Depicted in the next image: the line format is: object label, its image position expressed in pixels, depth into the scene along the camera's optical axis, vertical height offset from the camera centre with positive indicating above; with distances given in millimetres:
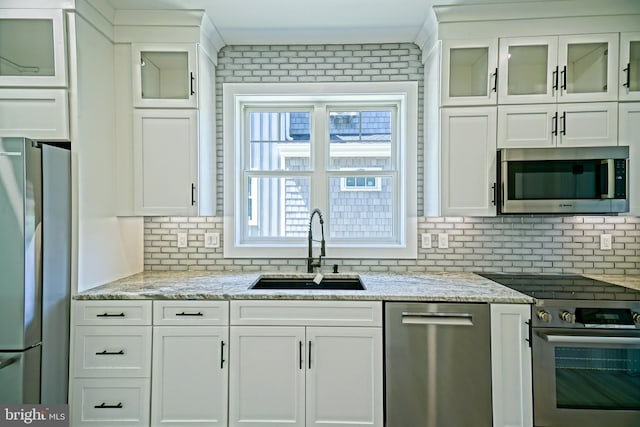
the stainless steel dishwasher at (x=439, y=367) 2033 -867
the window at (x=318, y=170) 2941 +314
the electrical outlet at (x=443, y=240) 2824 -236
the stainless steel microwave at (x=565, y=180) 2316 +185
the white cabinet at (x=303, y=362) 2092 -865
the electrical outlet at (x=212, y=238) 2879 -222
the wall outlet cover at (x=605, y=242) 2721 -238
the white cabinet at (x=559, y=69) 2391 +920
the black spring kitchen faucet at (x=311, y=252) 2746 -315
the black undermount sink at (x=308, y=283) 2723 -542
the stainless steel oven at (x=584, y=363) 1963 -823
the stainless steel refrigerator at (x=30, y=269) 1863 -309
